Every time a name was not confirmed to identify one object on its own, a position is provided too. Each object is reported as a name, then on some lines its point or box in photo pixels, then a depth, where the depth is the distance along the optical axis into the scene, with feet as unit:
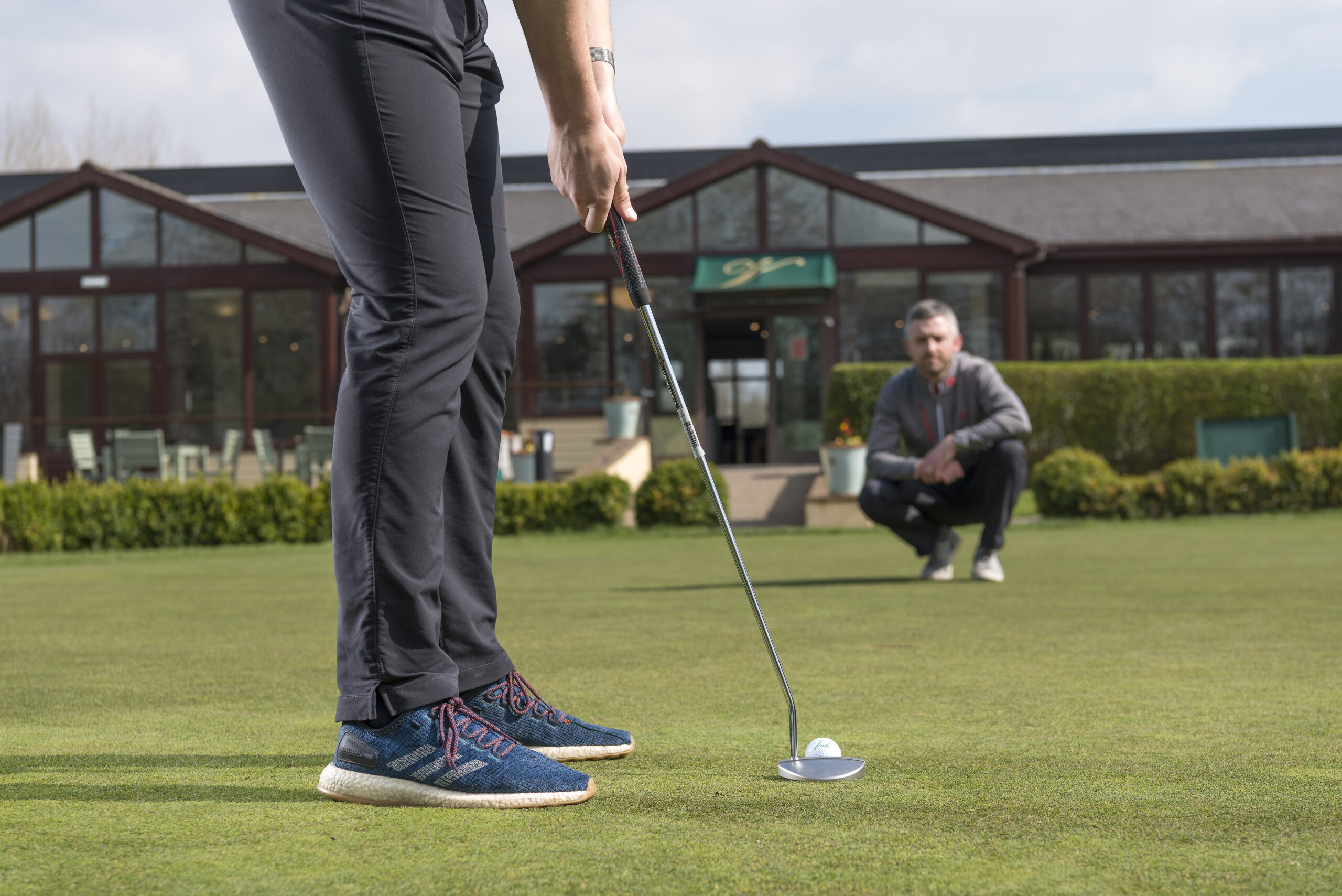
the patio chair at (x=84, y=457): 62.69
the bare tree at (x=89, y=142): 144.97
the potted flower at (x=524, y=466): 53.62
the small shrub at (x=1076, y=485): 40.04
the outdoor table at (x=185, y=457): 59.57
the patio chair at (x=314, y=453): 55.98
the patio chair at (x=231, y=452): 66.33
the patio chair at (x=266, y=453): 63.57
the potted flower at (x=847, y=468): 45.75
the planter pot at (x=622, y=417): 63.87
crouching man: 19.34
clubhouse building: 72.13
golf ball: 6.28
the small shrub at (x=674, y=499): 41.22
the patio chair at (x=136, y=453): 54.70
